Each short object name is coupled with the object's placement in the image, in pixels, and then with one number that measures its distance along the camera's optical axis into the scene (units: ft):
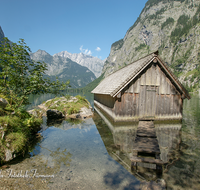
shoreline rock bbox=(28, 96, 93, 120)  53.71
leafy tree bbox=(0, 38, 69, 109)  26.66
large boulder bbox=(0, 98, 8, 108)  26.66
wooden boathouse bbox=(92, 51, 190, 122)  43.50
